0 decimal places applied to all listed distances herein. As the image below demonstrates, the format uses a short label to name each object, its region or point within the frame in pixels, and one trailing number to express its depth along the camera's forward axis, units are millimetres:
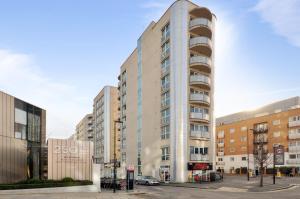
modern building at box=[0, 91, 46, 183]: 21824
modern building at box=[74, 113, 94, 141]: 111462
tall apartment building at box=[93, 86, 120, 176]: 82116
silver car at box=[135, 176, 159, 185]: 34516
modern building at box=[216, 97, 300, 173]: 52161
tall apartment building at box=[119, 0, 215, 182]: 38119
